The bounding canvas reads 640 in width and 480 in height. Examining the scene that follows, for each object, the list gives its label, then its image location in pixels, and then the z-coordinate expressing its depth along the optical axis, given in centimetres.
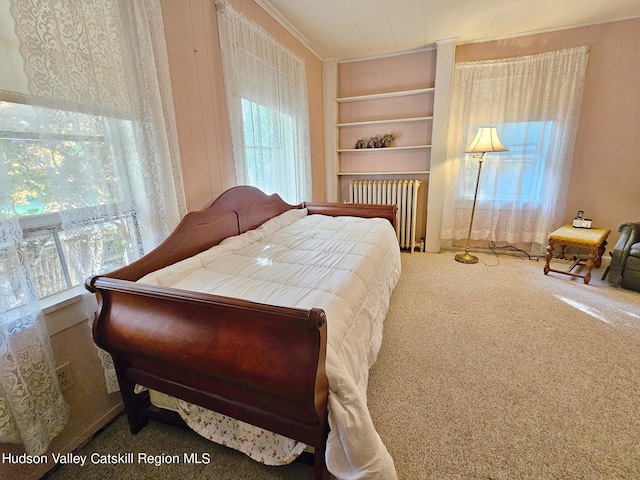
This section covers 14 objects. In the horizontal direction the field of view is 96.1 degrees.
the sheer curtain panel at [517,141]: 301
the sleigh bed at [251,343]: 85
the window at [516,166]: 317
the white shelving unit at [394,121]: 348
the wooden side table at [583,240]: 263
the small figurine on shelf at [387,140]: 378
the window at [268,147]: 227
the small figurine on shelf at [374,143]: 382
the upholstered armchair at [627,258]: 246
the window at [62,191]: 100
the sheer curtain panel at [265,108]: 206
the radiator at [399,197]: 368
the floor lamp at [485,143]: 298
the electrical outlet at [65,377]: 120
